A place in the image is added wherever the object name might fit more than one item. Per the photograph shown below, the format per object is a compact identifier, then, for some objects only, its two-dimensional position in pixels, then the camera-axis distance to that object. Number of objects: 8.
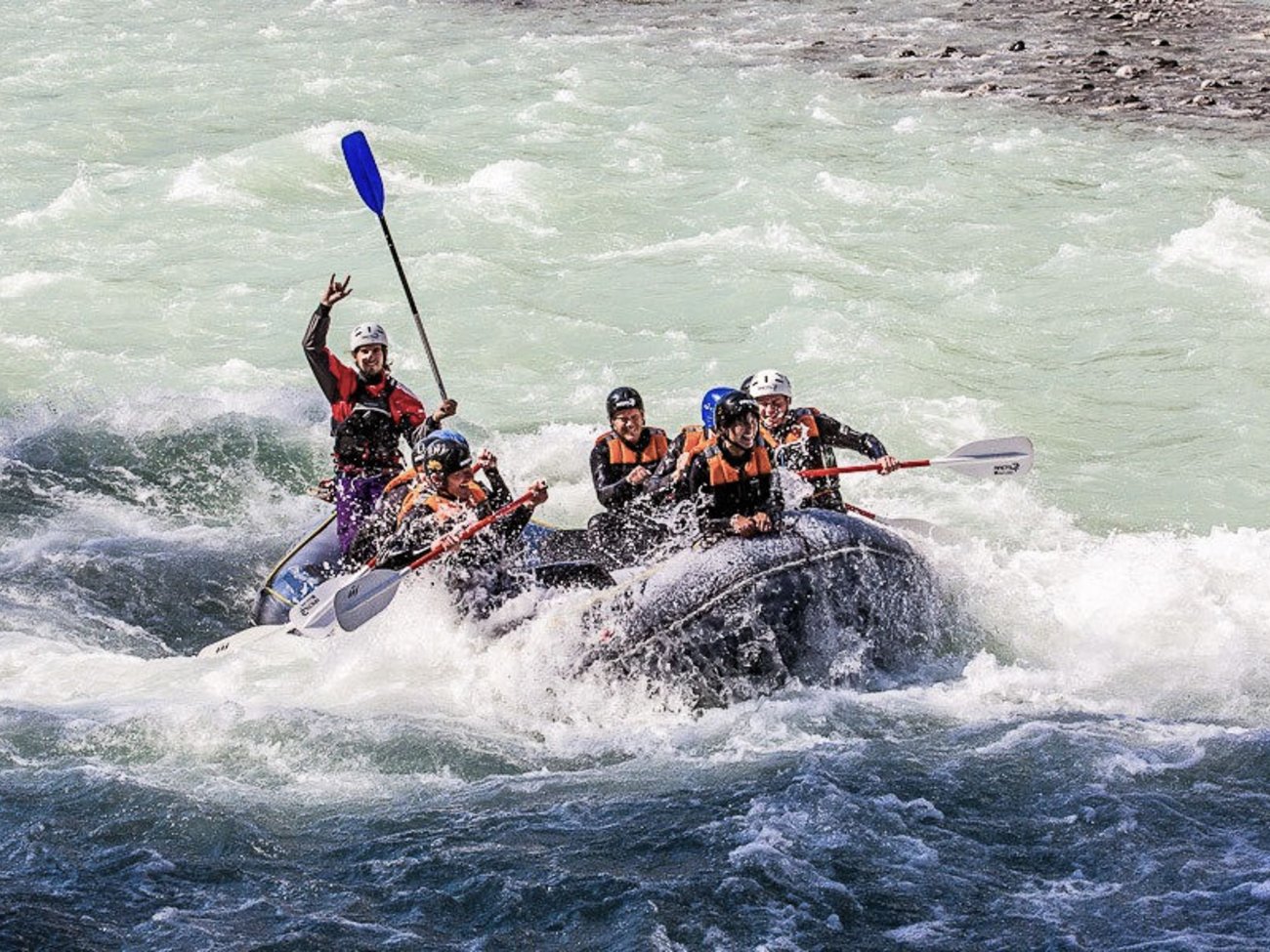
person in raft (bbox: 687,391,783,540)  18.77
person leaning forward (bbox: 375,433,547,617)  19.53
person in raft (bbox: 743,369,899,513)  20.87
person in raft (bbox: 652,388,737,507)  19.42
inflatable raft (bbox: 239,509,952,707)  18.37
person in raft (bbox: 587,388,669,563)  20.08
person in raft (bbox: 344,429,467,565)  19.95
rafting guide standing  21.87
